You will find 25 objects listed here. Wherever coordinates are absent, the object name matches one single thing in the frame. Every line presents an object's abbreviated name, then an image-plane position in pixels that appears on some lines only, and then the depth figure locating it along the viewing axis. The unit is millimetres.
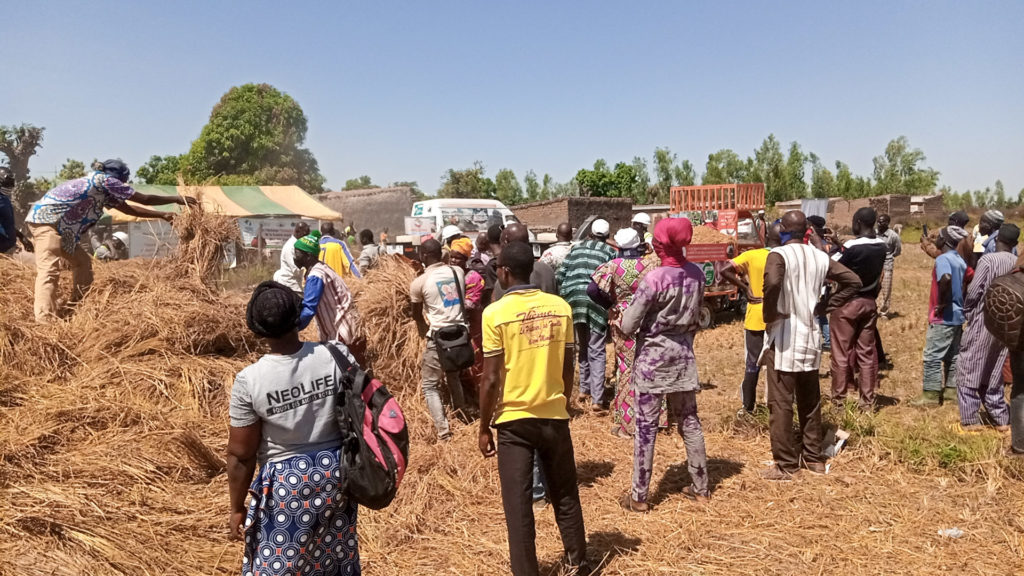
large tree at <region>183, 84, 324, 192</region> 38562
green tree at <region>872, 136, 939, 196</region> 44700
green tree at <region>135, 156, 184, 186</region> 40219
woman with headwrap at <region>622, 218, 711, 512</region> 4449
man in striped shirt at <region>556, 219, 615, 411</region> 6809
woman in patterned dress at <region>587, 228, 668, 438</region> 5898
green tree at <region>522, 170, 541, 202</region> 50625
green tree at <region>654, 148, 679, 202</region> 47125
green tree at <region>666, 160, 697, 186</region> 46844
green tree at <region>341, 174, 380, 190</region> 61784
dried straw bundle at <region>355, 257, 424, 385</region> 6926
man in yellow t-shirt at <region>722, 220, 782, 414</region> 6238
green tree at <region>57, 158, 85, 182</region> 30806
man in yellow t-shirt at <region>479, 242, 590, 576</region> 3514
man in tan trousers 5828
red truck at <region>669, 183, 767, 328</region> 10922
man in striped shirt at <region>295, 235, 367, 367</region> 5434
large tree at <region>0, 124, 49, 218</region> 27406
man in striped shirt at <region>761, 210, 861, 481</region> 4898
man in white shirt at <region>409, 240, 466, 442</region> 5801
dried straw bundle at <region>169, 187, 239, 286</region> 6672
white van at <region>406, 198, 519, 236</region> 15930
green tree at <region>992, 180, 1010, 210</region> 37934
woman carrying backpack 2684
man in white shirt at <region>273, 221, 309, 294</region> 7449
